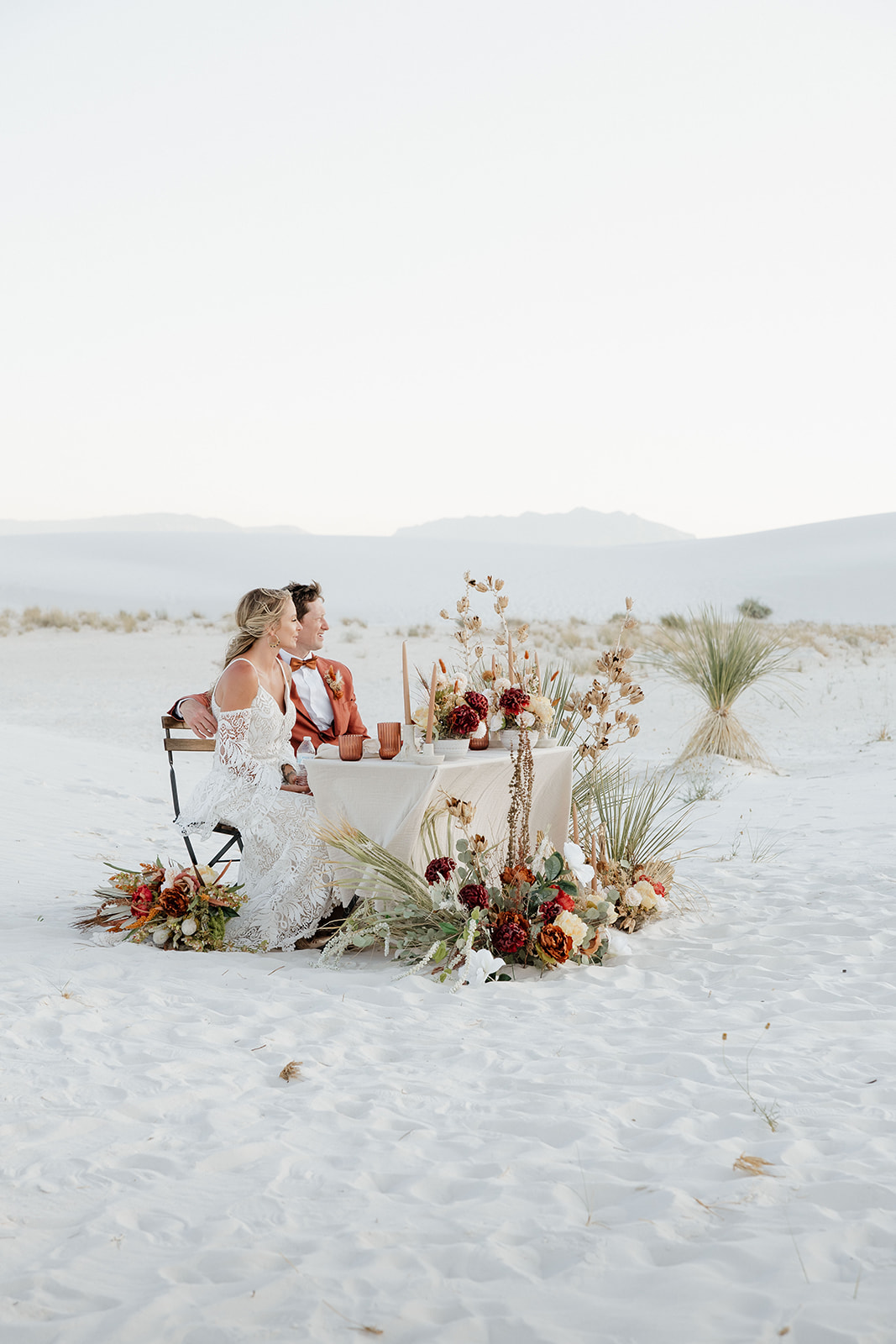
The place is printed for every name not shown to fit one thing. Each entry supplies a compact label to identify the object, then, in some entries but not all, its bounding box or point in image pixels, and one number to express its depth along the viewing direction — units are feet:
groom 16.39
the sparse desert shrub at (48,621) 82.74
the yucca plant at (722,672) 31.24
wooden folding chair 14.92
